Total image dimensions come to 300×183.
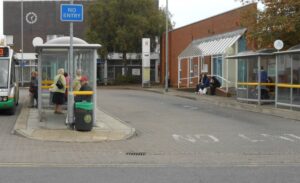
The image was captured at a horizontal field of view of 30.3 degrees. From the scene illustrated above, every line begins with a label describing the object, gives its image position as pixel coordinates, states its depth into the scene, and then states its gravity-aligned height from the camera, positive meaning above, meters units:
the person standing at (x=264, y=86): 26.44 -0.48
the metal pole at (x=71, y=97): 16.23 -0.64
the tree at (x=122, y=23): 55.84 +5.42
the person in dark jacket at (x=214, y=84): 36.56 -0.55
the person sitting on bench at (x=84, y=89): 17.02 -0.42
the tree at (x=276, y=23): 26.11 +2.57
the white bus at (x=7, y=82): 21.25 -0.27
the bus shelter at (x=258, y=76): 26.39 -0.01
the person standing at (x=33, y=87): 24.63 -0.56
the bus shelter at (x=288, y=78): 22.72 -0.09
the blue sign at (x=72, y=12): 15.98 +1.83
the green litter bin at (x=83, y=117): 15.97 -1.20
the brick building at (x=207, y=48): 37.25 +2.13
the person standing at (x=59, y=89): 19.41 -0.48
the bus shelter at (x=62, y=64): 16.92 +0.42
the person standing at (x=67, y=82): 19.95 -0.24
